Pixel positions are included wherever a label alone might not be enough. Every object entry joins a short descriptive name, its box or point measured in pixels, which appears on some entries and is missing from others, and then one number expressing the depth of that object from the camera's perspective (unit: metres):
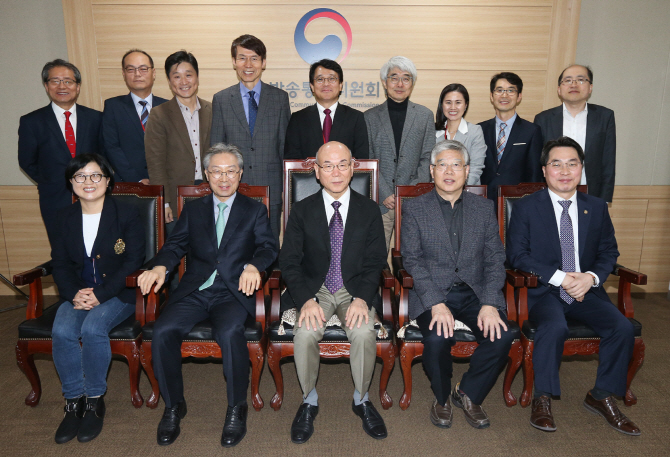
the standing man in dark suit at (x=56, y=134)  3.44
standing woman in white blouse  3.42
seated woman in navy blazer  2.45
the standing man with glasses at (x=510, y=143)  3.47
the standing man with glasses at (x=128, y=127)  3.53
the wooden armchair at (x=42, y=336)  2.51
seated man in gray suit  2.42
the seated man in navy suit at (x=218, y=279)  2.38
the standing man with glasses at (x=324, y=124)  3.31
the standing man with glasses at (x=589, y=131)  3.63
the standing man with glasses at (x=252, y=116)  3.39
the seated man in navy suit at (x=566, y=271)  2.43
